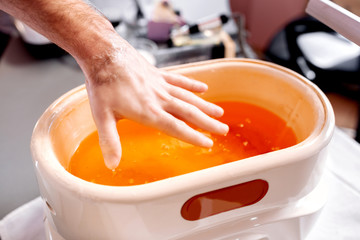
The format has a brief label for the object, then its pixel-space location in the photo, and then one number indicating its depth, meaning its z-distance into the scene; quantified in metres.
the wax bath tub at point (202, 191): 0.43
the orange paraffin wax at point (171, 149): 0.55
